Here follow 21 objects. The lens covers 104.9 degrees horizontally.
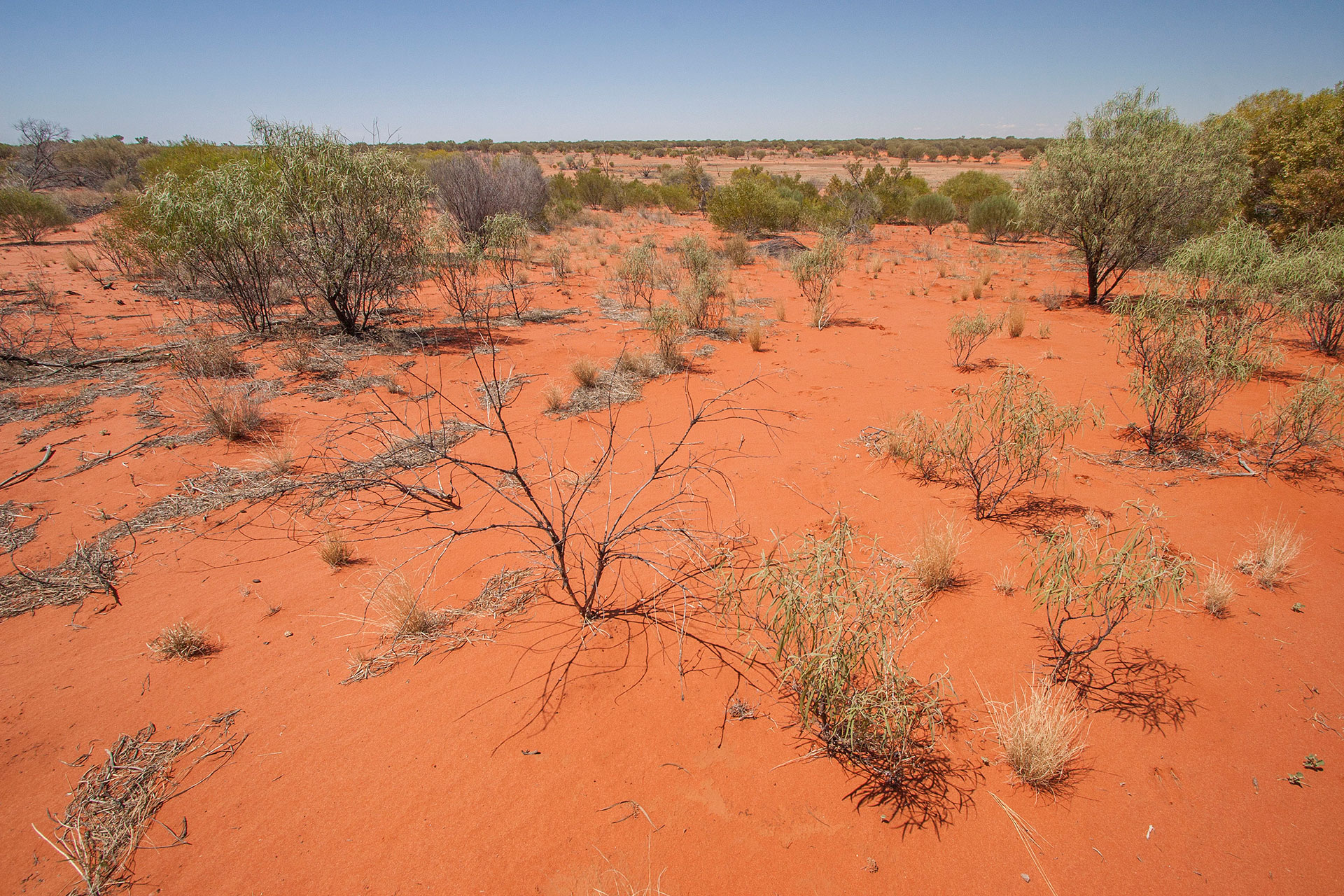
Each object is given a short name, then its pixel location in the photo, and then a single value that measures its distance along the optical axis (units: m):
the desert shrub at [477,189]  17.97
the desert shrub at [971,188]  23.81
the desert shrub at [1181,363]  5.38
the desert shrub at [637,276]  12.53
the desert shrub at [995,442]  4.49
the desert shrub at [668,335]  8.78
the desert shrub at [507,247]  13.06
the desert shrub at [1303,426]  4.89
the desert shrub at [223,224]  8.61
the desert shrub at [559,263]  15.59
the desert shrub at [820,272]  11.26
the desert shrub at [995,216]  19.92
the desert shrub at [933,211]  23.56
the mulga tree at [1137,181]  10.19
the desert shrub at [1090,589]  2.82
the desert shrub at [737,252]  17.88
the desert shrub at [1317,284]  7.15
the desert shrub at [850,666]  2.48
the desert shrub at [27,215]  17.48
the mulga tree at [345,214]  8.70
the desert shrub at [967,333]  8.58
